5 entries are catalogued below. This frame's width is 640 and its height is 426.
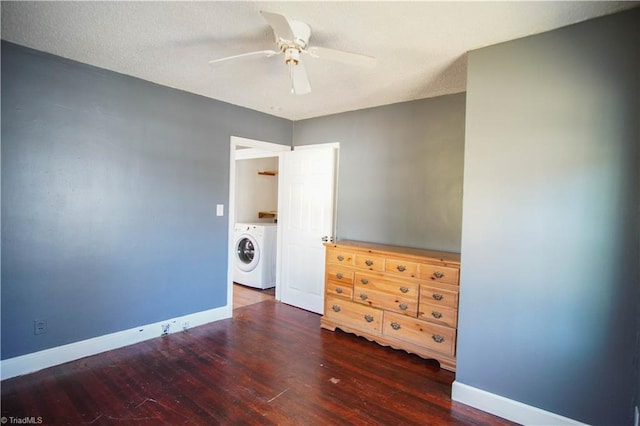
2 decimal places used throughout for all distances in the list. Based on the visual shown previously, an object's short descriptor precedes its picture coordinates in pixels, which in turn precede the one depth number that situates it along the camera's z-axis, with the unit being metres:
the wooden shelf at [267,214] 5.96
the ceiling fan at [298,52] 1.87
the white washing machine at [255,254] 4.89
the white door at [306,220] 4.02
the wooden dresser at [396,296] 2.74
